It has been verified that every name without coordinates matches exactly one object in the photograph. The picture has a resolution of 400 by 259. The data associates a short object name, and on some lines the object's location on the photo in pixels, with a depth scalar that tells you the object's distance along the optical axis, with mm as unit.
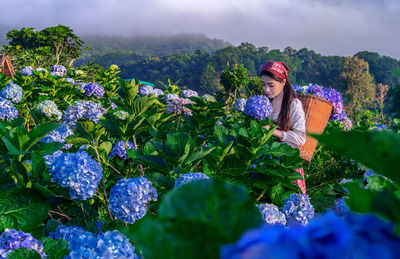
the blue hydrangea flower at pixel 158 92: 4686
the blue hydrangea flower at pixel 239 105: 3221
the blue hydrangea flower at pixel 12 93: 3075
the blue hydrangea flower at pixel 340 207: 1917
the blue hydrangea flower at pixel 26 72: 4259
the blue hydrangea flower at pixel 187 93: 4152
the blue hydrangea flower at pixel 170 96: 4012
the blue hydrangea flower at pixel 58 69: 5266
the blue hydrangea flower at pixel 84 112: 2141
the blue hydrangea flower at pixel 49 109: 2812
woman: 3111
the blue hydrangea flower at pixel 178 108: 3096
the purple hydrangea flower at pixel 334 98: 4045
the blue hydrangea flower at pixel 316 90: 3969
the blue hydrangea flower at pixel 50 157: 1707
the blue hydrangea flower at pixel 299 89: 4262
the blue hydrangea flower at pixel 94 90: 3686
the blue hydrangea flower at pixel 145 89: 4309
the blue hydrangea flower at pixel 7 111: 2707
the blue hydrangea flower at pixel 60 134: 2396
